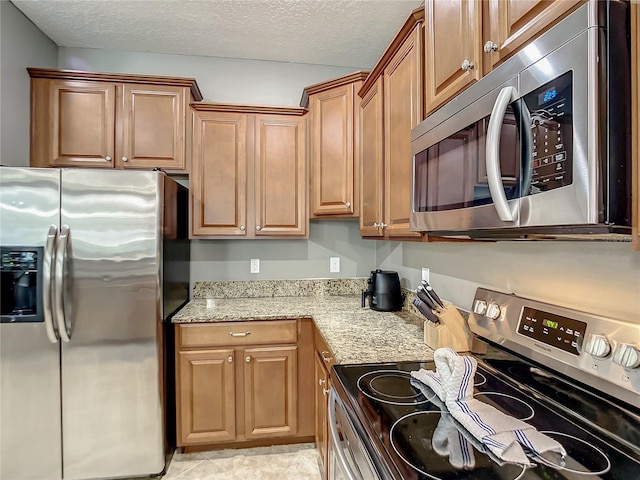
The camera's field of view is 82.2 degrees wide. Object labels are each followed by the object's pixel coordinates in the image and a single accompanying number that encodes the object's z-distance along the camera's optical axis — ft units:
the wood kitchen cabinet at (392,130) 4.89
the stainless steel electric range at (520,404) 2.42
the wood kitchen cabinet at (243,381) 7.21
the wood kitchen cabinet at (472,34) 2.66
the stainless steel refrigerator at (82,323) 6.16
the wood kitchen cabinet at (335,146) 7.70
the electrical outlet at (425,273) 6.92
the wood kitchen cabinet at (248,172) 8.18
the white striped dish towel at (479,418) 2.50
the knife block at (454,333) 4.59
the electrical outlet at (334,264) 9.63
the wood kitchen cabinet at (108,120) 7.59
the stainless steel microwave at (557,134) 2.15
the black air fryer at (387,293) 7.51
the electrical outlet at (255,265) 9.26
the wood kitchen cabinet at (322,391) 5.55
